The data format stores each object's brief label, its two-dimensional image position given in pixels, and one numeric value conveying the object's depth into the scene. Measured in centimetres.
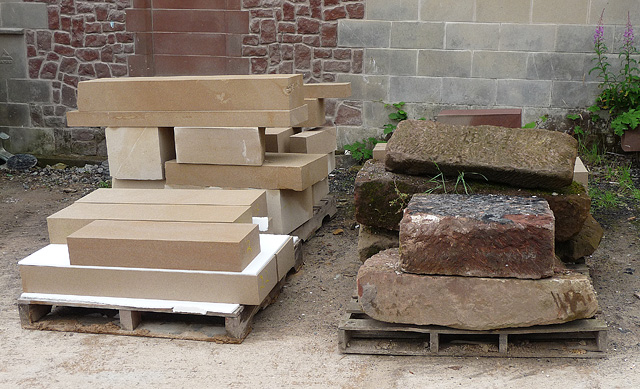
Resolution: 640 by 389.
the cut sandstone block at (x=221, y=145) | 518
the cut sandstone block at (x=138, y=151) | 543
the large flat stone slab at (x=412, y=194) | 418
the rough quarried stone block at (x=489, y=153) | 409
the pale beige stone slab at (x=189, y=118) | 504
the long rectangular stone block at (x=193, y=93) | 501
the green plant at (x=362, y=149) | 844
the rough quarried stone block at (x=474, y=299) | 354
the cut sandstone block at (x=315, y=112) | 631
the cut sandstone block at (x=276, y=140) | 580
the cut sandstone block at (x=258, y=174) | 520
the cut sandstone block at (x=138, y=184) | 563
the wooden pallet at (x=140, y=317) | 398
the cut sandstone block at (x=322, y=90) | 636
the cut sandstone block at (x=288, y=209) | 528
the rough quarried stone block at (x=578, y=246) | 457
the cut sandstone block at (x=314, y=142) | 598
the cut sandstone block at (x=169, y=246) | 399
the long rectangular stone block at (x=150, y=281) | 399
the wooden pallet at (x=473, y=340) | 369
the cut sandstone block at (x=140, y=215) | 450
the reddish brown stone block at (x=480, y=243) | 350
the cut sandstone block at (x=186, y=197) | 482
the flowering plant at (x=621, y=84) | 757
